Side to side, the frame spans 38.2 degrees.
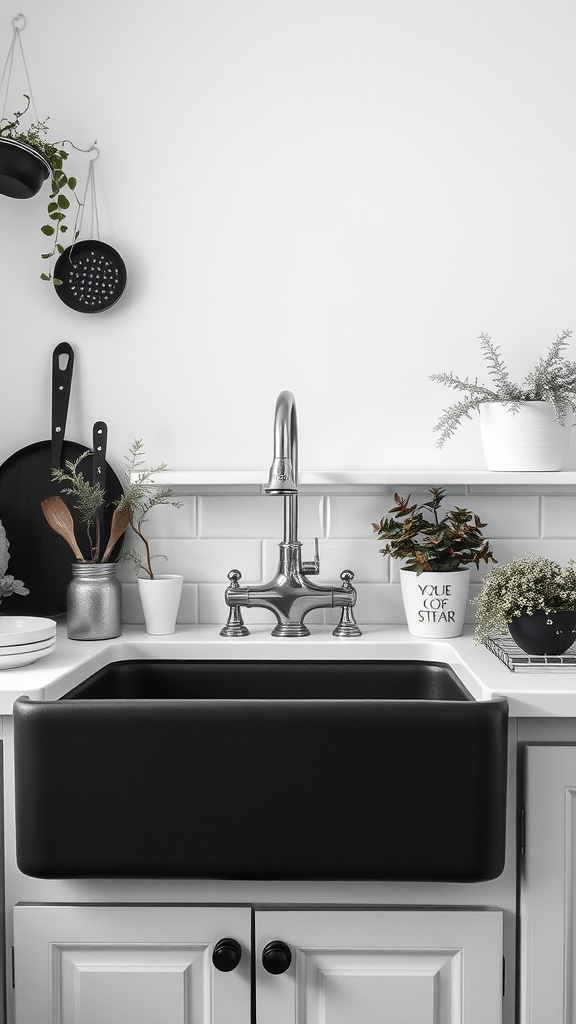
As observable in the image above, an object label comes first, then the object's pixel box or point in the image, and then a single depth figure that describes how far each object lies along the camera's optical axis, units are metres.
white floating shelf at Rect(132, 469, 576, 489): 1.51
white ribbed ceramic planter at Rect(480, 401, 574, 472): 1.50
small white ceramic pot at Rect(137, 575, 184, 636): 1.56
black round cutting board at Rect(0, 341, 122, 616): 1.66
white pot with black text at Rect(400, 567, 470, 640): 1.53
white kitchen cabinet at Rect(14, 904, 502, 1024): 1.08
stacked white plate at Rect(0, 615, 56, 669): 1.23
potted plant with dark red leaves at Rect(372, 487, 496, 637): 1.53
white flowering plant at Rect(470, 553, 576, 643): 1.27
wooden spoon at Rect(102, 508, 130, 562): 1.58
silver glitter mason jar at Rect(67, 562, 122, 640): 1.52
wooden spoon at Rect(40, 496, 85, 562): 1.56
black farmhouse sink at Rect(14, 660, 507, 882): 1.04
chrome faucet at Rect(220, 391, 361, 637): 1.56
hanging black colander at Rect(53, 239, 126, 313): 1.64
